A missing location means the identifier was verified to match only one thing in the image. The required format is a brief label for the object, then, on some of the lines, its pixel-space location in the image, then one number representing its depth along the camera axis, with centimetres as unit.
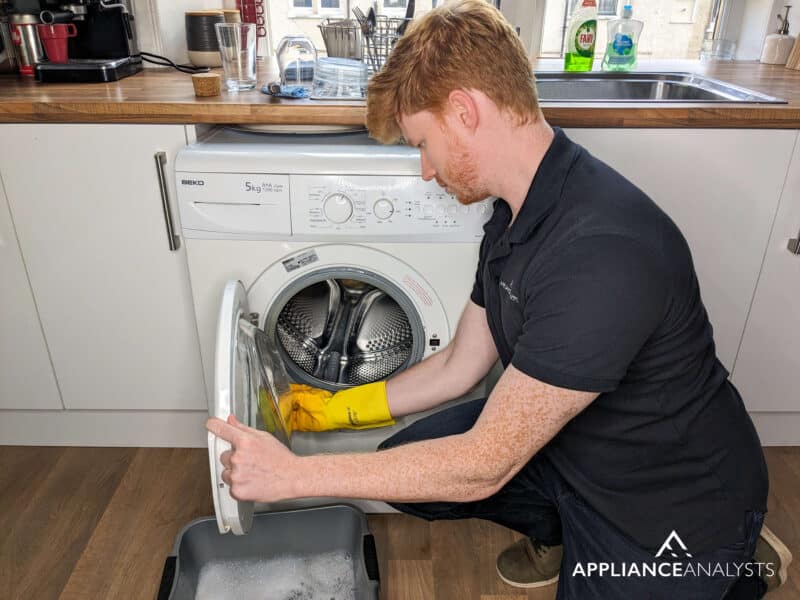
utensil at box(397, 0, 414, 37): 171
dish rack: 172
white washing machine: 138
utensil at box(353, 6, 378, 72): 173
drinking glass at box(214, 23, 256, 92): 168
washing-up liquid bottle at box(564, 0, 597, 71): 199
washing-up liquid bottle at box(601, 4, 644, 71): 208
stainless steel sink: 202
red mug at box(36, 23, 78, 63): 175
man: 87
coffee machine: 171
